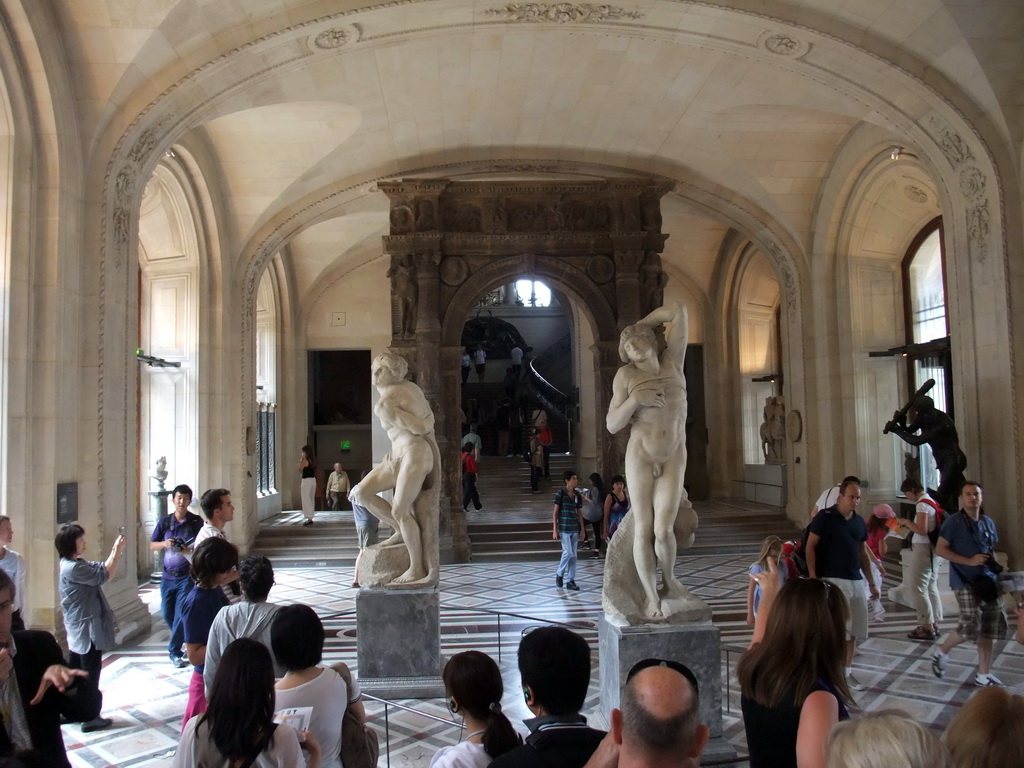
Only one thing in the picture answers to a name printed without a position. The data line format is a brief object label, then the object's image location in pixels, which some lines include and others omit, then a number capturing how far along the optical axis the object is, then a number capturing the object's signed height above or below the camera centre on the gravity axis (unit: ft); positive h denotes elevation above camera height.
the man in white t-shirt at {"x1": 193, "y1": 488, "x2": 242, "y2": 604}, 16.90 -1.50
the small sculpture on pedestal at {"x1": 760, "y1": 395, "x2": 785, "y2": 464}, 49.75 -0.65
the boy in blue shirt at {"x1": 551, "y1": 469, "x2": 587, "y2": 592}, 31.01 -3.72
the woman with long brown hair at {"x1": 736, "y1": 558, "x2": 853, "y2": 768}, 6.98 -2.15
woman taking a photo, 14.99 -2.92
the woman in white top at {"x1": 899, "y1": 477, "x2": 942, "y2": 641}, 22.26 -4.26
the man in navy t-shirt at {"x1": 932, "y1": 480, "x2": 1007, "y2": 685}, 17.56 -3.29
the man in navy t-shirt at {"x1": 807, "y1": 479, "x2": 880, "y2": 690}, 18.02 -2.89
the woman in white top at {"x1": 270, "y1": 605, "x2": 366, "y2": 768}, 8.24 -2.48
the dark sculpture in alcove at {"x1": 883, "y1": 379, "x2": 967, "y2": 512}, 27.22 -0.79
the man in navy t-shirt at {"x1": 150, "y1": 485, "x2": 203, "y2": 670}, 19.79 -2.67
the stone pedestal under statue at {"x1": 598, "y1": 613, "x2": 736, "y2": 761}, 14.98 -4.18
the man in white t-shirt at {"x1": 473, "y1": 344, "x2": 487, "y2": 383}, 83.82 +6.93
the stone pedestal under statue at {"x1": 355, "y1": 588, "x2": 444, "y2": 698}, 19.07 -4.76
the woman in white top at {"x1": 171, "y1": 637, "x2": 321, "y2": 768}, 6.64 -2.33
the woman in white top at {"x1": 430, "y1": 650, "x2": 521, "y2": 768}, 7.09 -2.54
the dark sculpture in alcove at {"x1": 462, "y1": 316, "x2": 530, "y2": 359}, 94.58 +10.53
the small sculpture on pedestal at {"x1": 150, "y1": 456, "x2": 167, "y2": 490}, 34.99 -1.42
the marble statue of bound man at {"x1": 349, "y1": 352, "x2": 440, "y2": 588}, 19.71 -1.33
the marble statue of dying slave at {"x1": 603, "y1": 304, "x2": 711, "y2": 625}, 15.72 -0.80
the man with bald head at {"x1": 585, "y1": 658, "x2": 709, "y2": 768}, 5.67 -2.07
